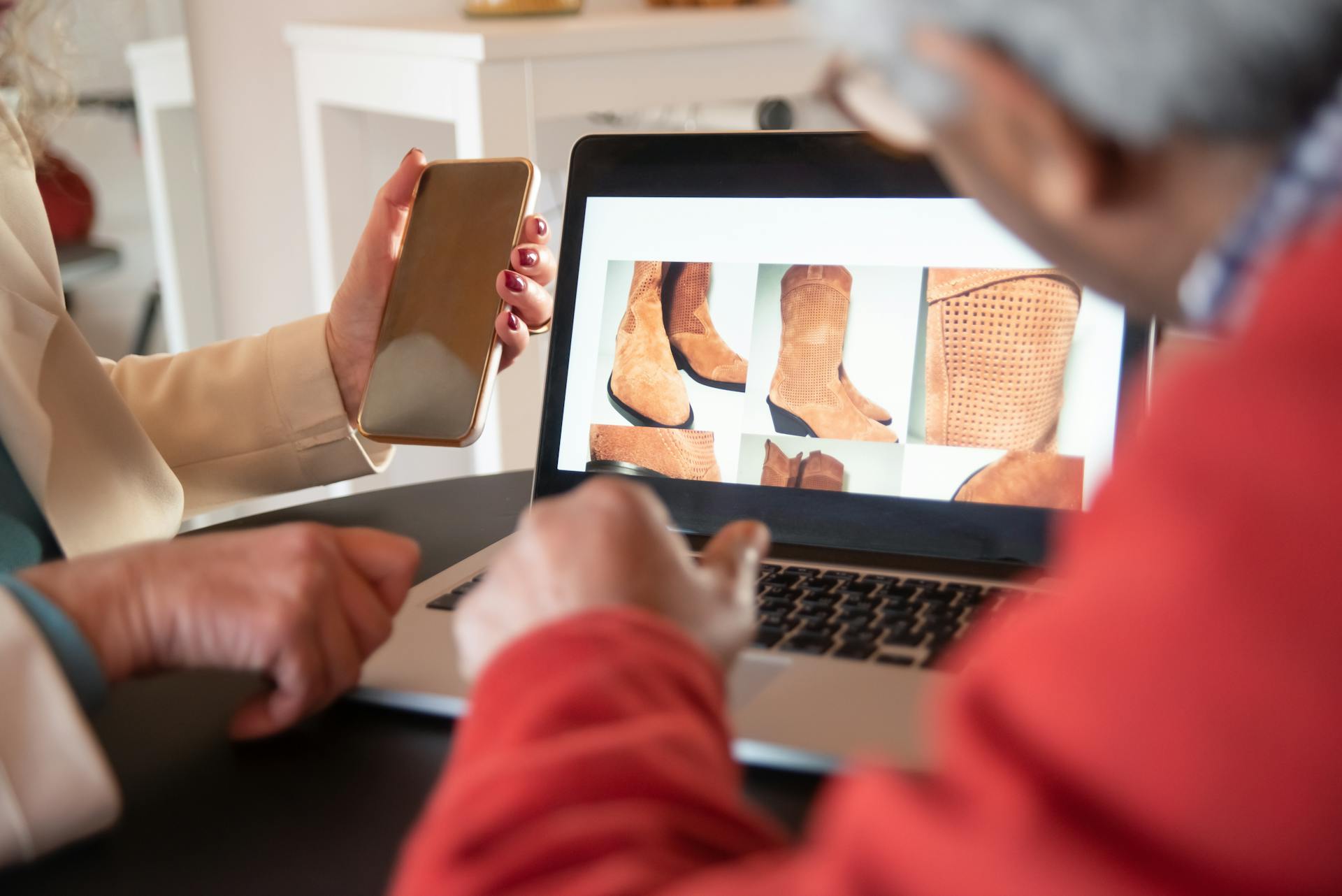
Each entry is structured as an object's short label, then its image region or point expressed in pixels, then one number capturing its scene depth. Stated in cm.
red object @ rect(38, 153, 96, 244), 160
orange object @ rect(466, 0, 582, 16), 156
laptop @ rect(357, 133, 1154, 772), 69
